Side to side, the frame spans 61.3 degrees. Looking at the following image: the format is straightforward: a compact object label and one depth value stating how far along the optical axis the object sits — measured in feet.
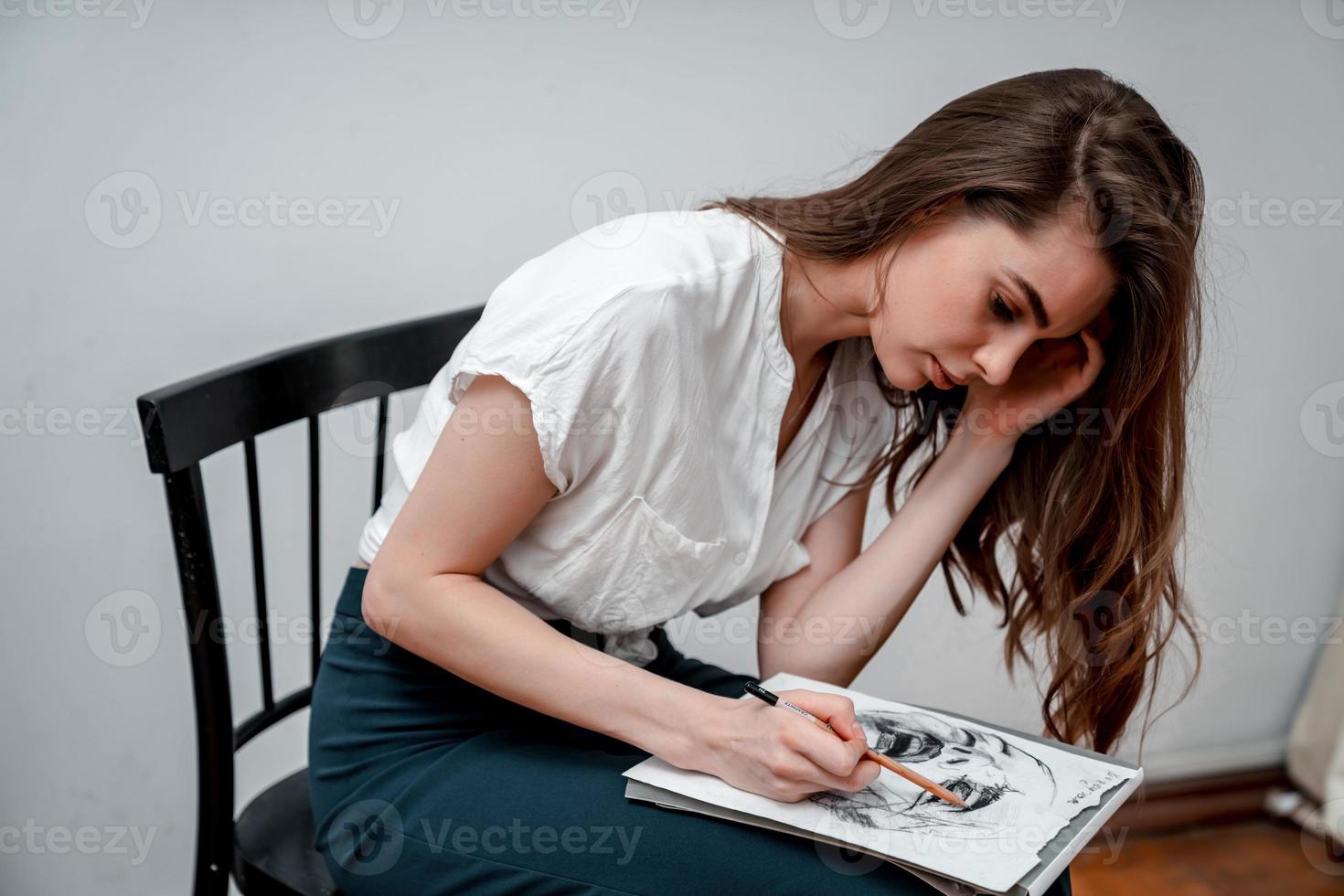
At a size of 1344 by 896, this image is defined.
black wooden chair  2.86
